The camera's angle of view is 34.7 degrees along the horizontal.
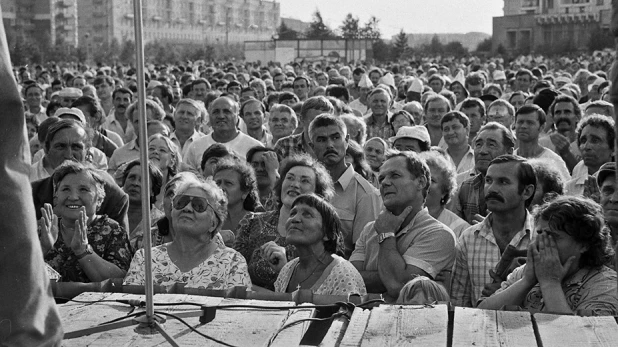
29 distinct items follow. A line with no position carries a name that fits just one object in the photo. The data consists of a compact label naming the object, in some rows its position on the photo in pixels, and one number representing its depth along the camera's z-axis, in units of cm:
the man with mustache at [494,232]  603
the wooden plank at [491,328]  369
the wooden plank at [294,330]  373
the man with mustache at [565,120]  1048
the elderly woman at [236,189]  752
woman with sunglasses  583
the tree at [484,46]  9169
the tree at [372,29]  5806
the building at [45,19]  5362
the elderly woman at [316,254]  577
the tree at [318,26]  6323
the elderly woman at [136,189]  793
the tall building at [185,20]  8269
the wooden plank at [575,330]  368
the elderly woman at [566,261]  501
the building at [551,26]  8950
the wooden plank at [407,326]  370
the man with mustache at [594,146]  806
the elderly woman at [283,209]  687
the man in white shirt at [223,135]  1057
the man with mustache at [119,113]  1383
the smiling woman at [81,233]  624
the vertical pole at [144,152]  372
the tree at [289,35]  5962
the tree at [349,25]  6305
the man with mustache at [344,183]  758
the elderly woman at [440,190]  703
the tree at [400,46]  5422
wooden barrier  372
